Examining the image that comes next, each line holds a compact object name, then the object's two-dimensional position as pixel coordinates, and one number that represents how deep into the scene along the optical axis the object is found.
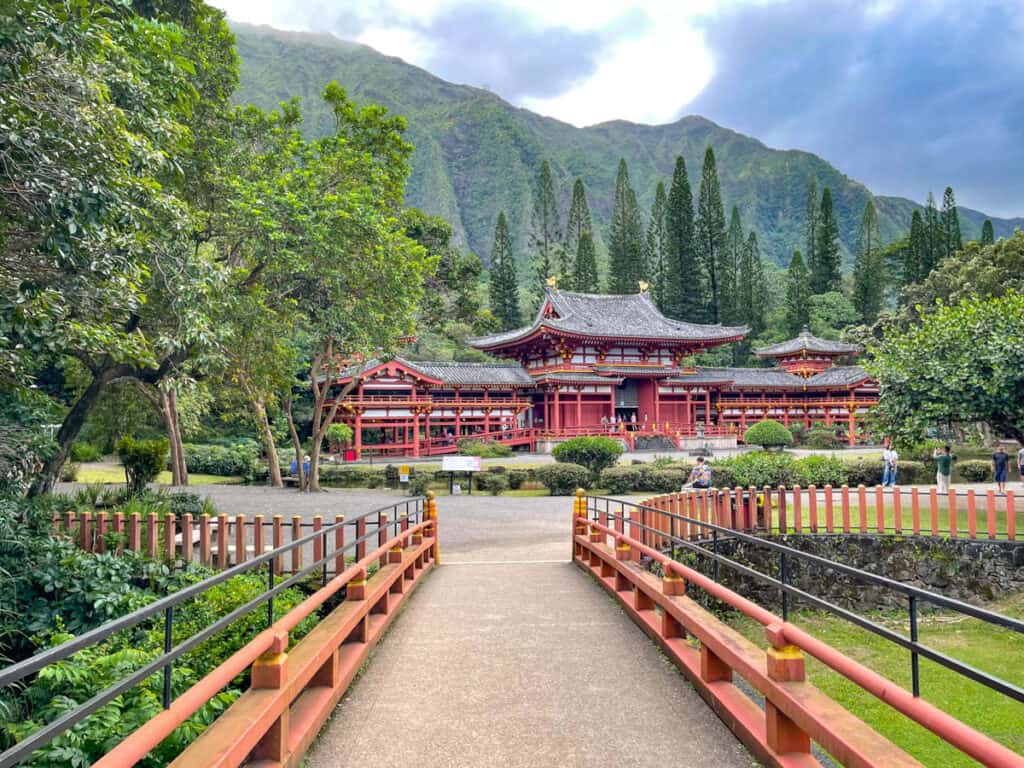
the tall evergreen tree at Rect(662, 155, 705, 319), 59.50
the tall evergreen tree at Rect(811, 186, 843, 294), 62.59
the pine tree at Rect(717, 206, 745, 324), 61.38
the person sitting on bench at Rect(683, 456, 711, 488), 14.80
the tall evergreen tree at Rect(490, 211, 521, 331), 57.94
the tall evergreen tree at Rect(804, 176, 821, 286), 70.18
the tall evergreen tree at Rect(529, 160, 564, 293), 70.94
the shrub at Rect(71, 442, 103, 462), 28.73
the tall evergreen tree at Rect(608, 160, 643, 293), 59.12
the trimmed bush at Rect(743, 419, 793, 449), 29.94
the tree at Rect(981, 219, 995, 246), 52.31
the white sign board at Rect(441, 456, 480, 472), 19.55
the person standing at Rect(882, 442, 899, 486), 18.92
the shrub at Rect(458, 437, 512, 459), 30.23
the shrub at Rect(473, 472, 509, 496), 21.42
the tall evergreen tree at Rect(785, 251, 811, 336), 59.19
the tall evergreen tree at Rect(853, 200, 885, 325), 59.34
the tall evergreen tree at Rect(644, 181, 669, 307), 63.40
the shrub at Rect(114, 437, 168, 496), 15.91
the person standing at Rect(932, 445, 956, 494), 17.36
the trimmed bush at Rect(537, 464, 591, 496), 20.20
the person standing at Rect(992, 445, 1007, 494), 16.27
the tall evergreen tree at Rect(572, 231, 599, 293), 59.31
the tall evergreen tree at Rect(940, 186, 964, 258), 53.09
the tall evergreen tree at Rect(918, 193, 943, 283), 52.41
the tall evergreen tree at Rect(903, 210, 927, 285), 52.72
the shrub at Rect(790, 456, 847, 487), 17.52
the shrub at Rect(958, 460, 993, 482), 21.98
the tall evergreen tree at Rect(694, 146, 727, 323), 62.22
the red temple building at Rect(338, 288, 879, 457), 32.72
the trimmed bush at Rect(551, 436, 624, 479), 21.89
